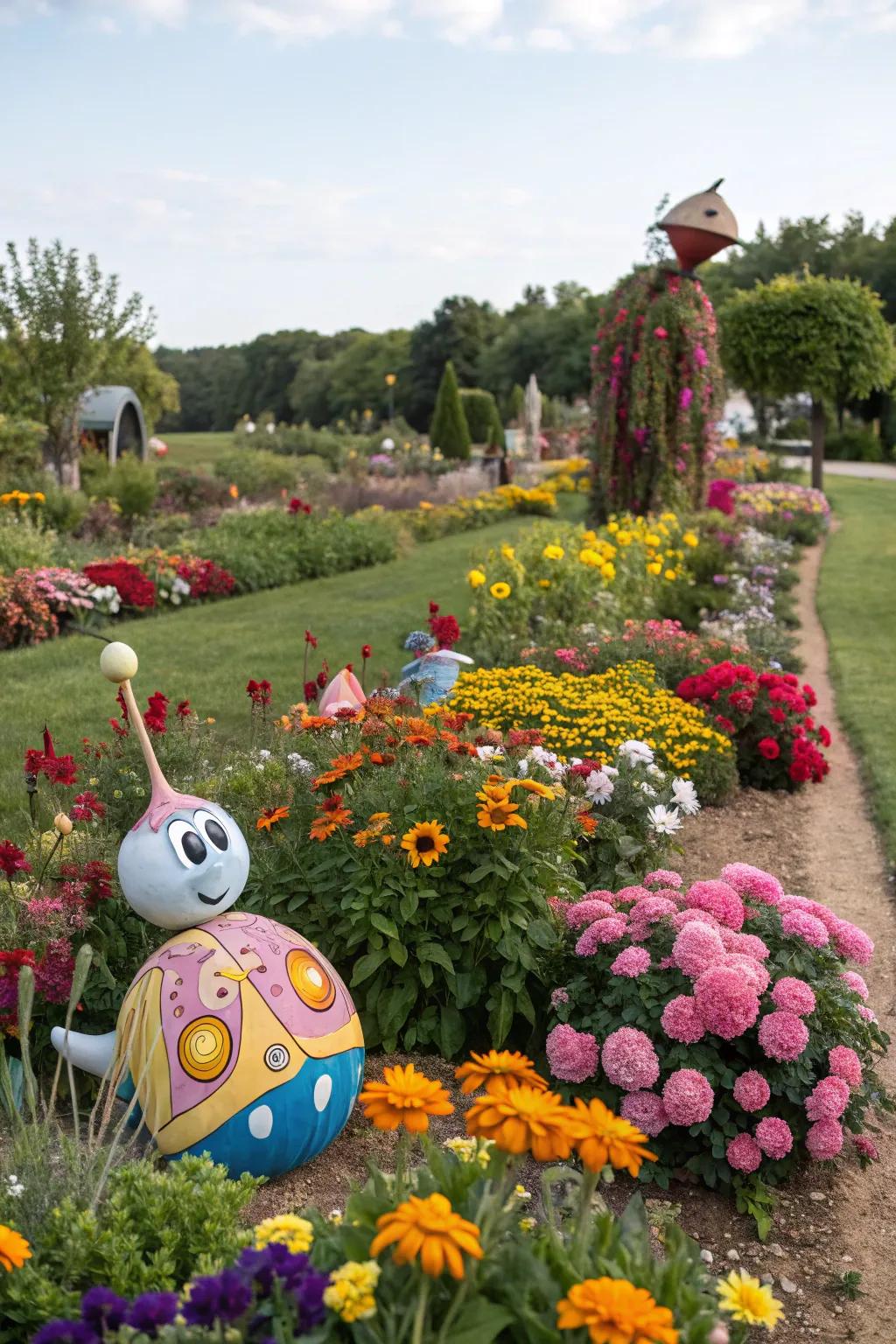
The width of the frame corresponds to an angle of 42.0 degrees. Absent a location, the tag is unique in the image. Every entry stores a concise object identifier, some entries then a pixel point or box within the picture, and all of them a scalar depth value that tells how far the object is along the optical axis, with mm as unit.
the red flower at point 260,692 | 4191
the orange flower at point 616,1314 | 1433
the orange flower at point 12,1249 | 1672
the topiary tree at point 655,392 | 12414
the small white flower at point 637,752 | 4543
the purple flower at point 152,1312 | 1516
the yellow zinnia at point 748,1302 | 1744
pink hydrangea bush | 2898
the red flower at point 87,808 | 3473
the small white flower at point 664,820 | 4090
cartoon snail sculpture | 2672
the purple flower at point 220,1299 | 1457
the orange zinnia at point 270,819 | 3305
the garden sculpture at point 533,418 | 27633
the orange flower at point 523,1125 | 1597
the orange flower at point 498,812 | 3115
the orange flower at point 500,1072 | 1735
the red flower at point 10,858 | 2934
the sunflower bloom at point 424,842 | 3016
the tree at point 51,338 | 17703
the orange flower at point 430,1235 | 1442
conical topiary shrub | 27109
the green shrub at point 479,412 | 34188
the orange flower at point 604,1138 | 1615
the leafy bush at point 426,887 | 3215
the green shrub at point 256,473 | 20859
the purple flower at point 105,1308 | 1549
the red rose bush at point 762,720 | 6219
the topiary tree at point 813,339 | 20734
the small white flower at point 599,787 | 4109
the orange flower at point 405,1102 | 1697
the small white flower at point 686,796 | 4270
